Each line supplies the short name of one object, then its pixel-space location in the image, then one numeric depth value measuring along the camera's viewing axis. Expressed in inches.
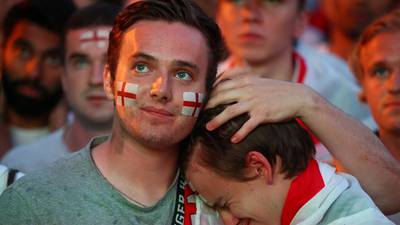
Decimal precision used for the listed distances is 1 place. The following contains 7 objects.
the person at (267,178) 295.1
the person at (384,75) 401.1
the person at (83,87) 447.2
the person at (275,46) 500.7
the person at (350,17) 583.5
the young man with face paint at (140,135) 290.8
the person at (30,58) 499.5
